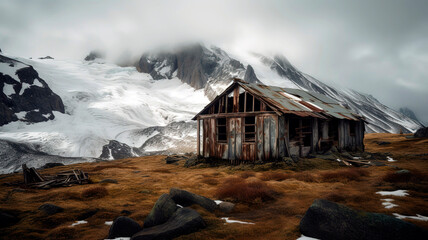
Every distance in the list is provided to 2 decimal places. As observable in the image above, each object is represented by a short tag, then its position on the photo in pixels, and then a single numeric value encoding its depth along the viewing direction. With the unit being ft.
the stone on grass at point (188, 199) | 23.22
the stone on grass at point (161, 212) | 18.66
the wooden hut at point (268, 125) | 51.06
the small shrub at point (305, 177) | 36.81
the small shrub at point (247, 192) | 26.84
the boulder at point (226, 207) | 23.48
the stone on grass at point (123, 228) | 17.28
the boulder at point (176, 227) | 16.12
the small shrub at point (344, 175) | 35.73
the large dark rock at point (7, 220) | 20.47
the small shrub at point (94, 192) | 31.68
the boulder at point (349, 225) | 13.26
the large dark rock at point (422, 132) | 109.09
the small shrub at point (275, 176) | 38.74
